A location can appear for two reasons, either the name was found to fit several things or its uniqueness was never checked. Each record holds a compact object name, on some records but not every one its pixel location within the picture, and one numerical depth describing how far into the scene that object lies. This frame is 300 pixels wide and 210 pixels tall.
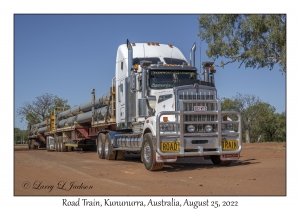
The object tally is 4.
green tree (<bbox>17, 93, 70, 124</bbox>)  58.69
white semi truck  11.77
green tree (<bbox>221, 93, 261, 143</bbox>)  48.88
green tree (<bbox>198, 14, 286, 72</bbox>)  22.02
